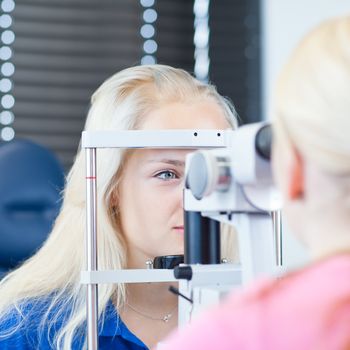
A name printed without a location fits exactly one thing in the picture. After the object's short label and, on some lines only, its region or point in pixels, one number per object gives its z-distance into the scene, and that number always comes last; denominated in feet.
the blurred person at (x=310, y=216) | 3.31
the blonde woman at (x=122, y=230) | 5.26
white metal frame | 4.72
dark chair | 6.72
